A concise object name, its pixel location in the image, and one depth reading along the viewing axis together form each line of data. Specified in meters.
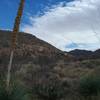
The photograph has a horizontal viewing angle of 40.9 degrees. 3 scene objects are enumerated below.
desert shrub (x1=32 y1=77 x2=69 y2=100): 7.41
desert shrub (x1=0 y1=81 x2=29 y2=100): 4.78
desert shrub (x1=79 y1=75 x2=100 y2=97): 7.31
